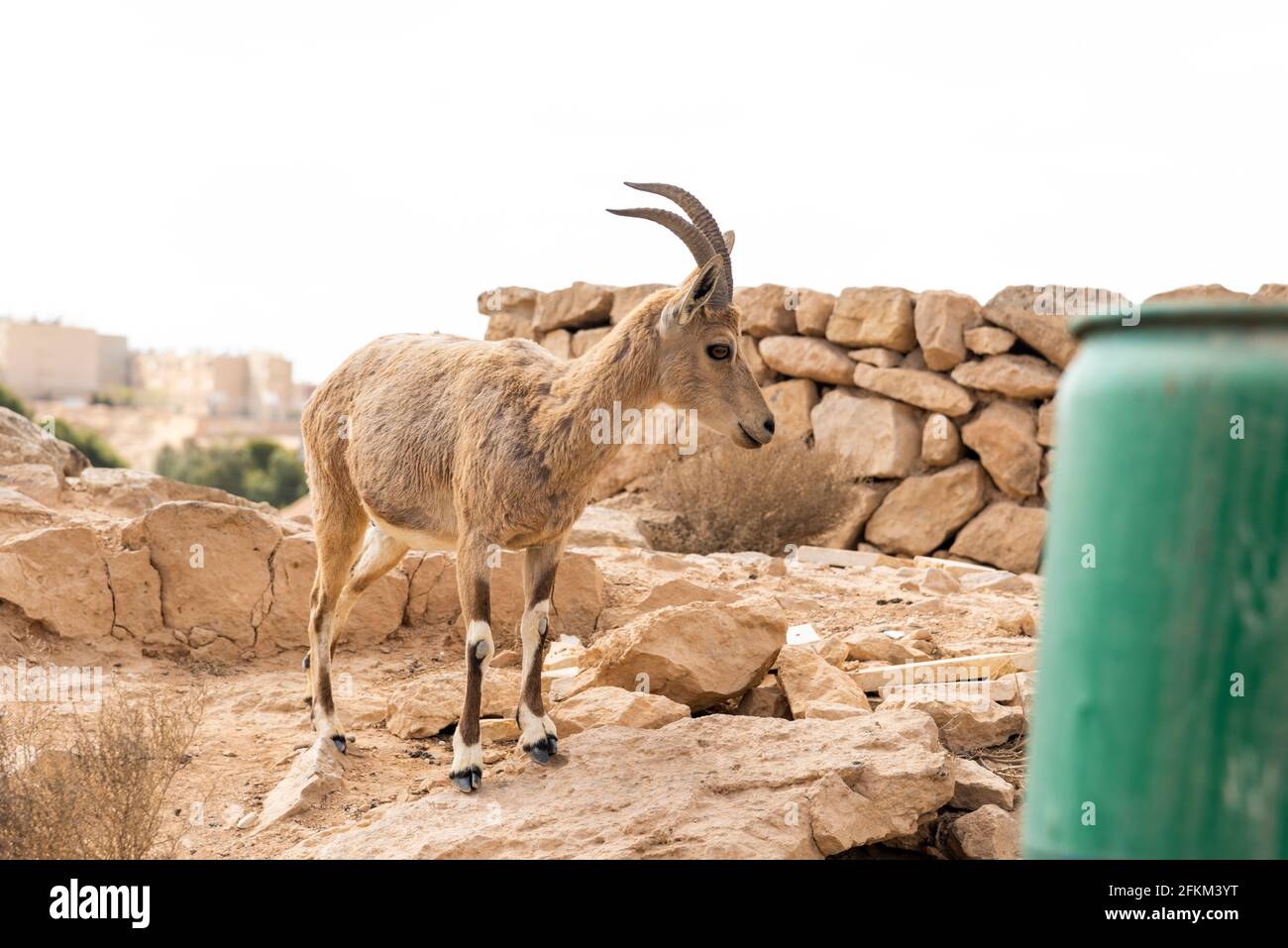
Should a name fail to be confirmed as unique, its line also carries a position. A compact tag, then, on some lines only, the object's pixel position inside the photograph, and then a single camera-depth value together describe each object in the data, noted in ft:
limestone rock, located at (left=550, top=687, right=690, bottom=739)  18.42
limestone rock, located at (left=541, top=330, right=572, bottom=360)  52.59
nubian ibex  17.81
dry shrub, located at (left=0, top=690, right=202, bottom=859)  14.34
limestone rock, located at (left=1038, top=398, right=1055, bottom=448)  43.91
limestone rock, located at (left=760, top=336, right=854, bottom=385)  47.55
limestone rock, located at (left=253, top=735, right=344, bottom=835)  16.92
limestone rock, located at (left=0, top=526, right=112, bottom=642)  23.54
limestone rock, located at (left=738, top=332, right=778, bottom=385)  49.90
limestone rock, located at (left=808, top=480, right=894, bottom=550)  44.06
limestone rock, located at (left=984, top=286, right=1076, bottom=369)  43.93
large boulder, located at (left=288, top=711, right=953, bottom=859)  13.85
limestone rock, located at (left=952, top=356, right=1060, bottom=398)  43.98
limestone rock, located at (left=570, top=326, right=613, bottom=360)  51.55
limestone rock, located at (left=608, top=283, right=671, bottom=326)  50.37
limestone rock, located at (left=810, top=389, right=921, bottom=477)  45.93
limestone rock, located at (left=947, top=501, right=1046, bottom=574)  43.55
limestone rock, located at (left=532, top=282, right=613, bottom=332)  51.88
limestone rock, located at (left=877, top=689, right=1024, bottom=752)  18.35
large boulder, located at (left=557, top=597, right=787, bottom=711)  19.54
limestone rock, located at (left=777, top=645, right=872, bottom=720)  18.61
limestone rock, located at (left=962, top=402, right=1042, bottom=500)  44.21
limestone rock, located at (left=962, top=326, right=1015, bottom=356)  44.78
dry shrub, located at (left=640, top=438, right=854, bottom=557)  38.40
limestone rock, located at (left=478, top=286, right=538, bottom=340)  55.47
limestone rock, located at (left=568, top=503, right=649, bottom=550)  35.29
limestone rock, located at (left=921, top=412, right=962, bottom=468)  45.44
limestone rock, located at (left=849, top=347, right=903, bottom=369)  46.80
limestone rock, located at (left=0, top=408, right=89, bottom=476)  32.58
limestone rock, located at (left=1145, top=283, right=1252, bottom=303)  39.75
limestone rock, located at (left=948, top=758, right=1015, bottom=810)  15.67
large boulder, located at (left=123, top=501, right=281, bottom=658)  25.22
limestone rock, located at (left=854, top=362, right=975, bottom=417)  45.27
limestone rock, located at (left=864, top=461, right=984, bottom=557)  44.98
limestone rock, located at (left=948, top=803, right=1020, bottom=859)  14.69
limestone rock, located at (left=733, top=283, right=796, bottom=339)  49.52
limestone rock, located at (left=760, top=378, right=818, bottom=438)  48.21
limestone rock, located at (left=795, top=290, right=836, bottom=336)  48.67
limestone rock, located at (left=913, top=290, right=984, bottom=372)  45.29
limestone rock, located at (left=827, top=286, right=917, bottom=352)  46.50
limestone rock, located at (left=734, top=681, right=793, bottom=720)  20.25
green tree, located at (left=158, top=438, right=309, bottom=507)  143.02
